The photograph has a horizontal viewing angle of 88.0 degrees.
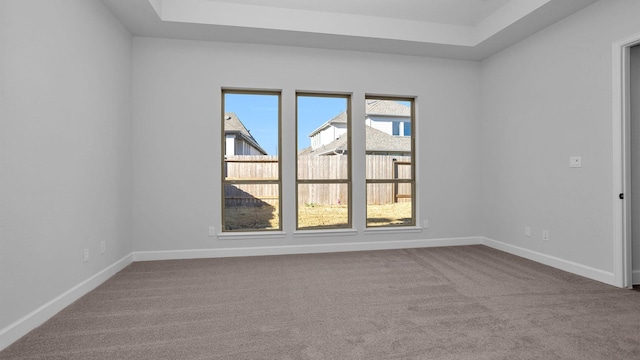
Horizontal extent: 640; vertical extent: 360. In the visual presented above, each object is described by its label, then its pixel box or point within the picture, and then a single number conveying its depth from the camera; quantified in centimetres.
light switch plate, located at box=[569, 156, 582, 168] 353
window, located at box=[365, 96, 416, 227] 486
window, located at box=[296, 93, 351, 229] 467
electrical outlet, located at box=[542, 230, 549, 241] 392
